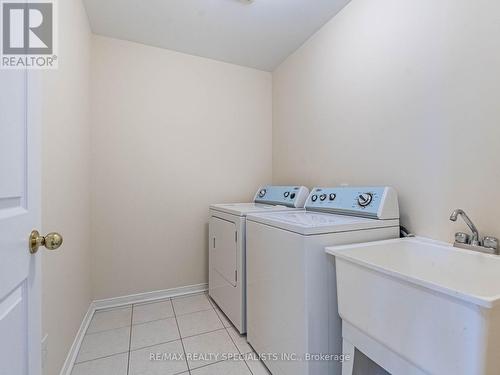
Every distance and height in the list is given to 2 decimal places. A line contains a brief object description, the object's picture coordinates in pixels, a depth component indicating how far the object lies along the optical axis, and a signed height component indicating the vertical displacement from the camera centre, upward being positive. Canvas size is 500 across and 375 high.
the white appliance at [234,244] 1.75 -0.45
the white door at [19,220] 0.63 -0.09
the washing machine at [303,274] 1.13 -0.45
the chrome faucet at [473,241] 1.03 -0.24
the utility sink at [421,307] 0.63 -0.37
